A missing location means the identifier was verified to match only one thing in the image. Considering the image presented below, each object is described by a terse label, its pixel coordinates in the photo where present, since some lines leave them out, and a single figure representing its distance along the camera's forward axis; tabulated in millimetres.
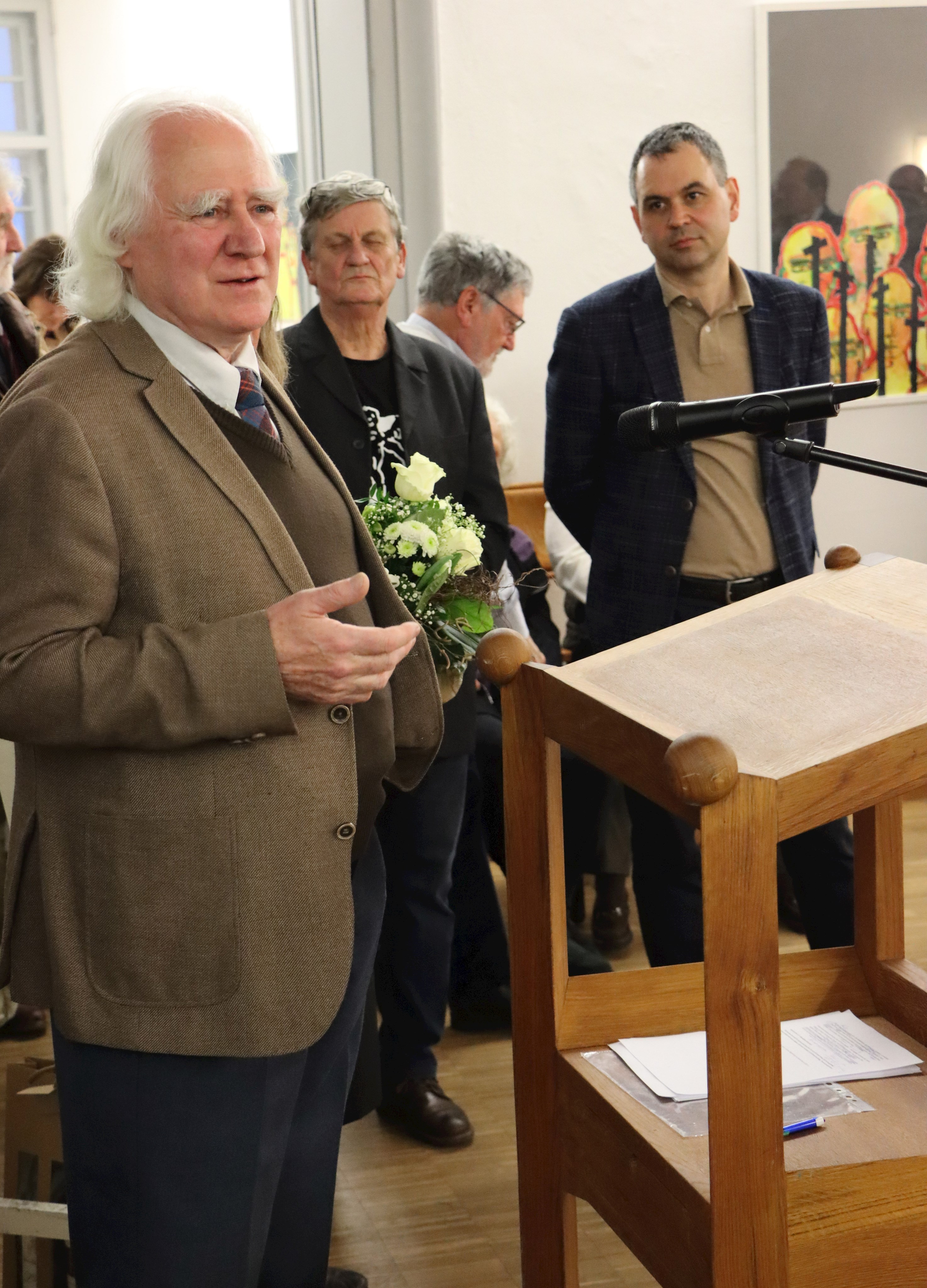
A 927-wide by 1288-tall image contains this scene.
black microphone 2814
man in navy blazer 4001
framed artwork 6639
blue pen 2763
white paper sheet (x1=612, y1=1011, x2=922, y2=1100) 2855
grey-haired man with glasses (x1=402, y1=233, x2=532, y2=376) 4855
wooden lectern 2550
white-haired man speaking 2650
